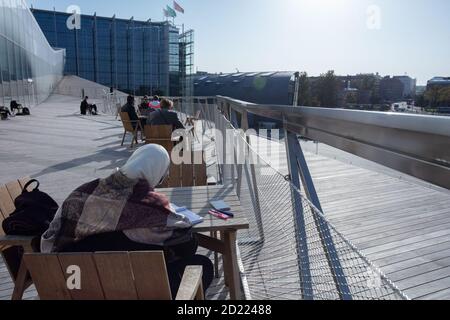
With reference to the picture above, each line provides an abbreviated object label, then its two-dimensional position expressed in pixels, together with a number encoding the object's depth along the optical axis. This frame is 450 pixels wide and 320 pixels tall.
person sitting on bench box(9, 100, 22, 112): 18.38
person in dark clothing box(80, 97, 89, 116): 22.31
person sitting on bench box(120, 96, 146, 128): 9.75
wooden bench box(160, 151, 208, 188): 4.09
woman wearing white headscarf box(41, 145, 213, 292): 2.06
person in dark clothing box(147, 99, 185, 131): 7.67
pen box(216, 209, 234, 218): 2.61
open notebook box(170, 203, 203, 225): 2.51
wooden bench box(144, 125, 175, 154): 7.02
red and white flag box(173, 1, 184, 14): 44.53
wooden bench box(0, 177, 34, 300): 2.24
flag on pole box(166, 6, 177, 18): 49.34
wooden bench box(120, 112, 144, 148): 9.65
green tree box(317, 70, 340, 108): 62.91
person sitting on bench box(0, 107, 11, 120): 16.02
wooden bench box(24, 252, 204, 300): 1.47
